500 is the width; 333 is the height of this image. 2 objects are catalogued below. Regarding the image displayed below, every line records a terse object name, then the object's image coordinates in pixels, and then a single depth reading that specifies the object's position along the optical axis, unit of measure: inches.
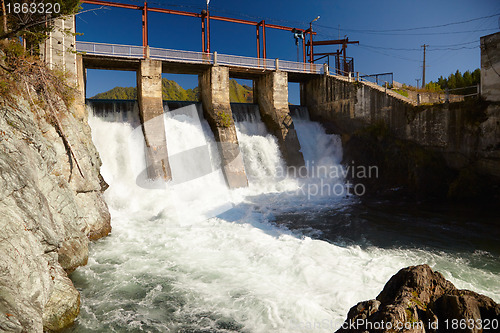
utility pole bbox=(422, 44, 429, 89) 1627.0
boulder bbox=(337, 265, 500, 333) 132.7
